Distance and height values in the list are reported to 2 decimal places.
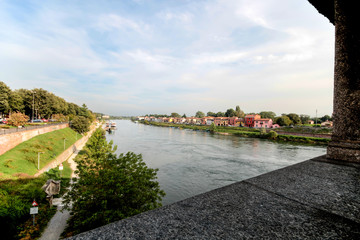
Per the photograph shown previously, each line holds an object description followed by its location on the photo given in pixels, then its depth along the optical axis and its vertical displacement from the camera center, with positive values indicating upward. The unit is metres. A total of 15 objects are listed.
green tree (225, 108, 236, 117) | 143.75 +7.25
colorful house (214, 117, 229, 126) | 118.39 -0.11
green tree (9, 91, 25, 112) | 43.34 +3.27
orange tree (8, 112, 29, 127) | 29.67 -0.81
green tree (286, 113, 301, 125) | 88.75 +2.40
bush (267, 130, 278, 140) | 59.73 -4.19
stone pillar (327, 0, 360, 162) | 3.63 +0.84
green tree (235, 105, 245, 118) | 139.60 +7.28
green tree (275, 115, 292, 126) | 84.38 +0.80
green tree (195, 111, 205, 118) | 196.25 +6.26
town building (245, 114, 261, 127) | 95.60 +0.90
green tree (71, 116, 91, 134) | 49.44 -1.97
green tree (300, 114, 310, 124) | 101.12 +2.37
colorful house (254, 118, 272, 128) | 86.62 -0.44
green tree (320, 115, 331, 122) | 107.33 +3.45
